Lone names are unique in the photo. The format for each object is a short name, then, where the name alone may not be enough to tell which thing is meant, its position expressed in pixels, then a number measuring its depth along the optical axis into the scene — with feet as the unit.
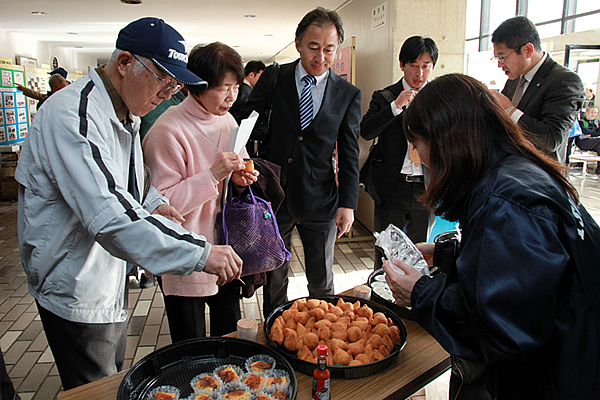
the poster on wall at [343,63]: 15.70
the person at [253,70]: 18.82
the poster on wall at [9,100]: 25.32
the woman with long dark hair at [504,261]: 3.06
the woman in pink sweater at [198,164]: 5.59
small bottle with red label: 3.76
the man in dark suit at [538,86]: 8.13
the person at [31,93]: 21.23
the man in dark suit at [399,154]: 8.66
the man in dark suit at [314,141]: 7.54
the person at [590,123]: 32.33
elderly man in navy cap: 3.69
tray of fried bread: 4.26
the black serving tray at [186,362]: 4.02
